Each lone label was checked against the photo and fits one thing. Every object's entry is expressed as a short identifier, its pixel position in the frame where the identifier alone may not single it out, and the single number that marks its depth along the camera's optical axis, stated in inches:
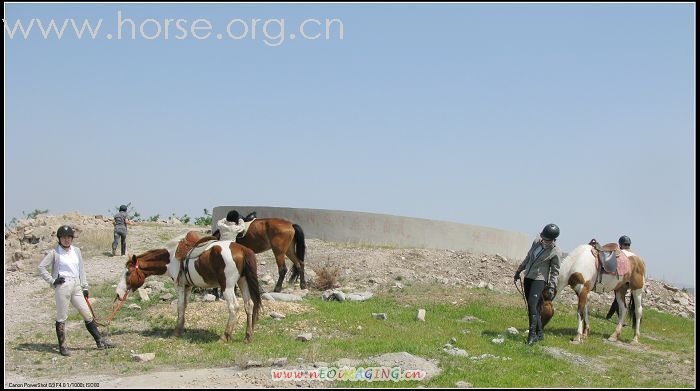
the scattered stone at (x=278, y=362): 362.3
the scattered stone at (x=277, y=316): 494.2
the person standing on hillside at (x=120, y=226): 819.4
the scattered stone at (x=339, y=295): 584.4
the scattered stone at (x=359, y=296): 594.5
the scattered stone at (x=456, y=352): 402.1
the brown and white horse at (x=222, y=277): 437.7
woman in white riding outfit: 410.6
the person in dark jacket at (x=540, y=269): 460.8
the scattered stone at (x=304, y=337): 436.1
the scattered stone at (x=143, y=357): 390.0
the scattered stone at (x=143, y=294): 570.6
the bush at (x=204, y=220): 1283.7
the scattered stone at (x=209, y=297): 546.6
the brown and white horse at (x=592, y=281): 493.4
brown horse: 625.3
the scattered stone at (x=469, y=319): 531.8
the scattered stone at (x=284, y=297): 566.9
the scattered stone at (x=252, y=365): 363.3
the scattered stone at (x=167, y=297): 567.8
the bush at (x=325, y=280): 653.3
